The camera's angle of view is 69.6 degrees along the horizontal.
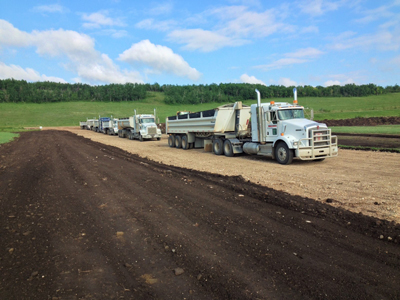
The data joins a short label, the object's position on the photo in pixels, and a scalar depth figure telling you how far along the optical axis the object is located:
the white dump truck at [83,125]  65.28
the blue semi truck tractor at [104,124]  47.74
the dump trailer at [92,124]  56.11
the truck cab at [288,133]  12.97
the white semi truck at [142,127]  31.84
